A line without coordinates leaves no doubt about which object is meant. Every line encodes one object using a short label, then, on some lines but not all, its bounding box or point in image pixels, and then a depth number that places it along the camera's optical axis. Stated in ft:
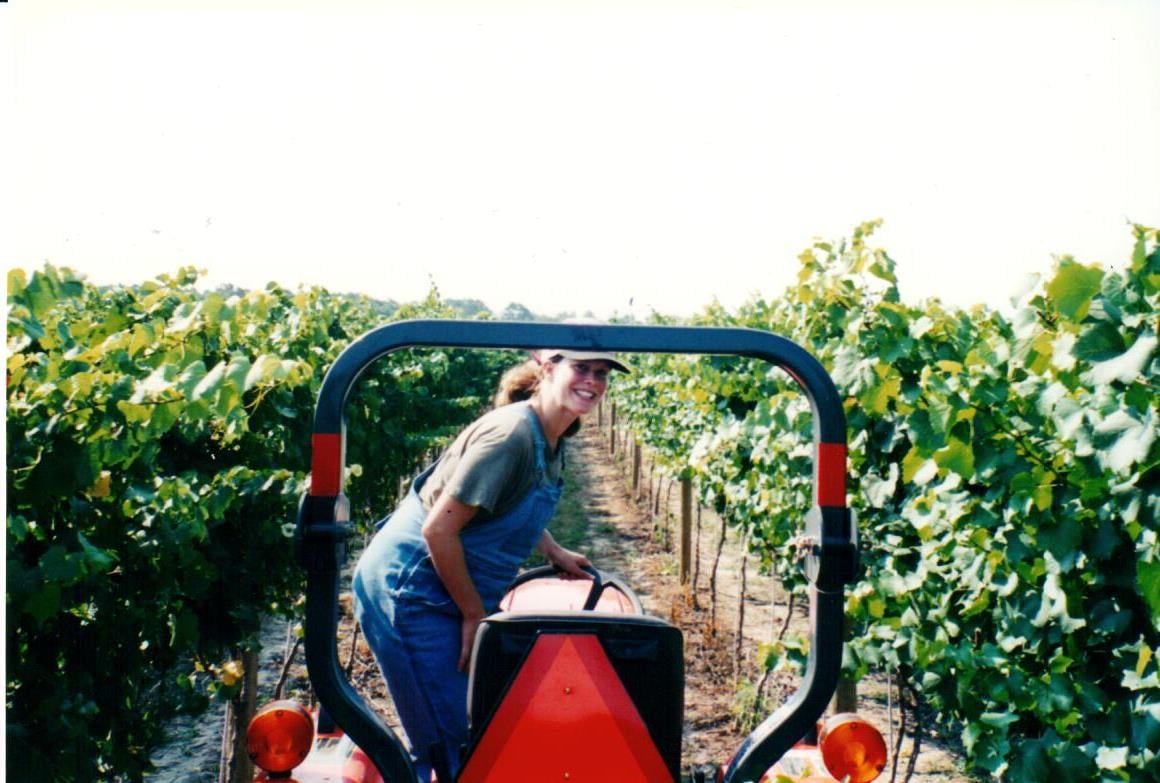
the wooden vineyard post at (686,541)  27.25
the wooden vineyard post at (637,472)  43.34
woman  7.15
